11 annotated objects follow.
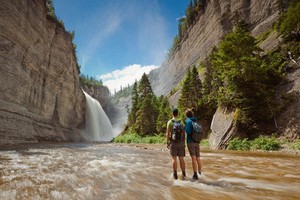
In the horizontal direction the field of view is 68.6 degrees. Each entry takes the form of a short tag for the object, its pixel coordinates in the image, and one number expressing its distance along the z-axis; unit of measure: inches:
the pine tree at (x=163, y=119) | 1690.7
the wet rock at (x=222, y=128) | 792.9
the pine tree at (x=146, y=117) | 1892.2
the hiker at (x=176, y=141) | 247.3
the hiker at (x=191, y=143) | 254.3
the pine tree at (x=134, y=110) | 2257.6
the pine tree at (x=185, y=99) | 1526.8
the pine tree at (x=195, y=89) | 1502.2
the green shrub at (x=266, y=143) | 650.8
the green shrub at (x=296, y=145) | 580.2
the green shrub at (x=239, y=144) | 718.5
